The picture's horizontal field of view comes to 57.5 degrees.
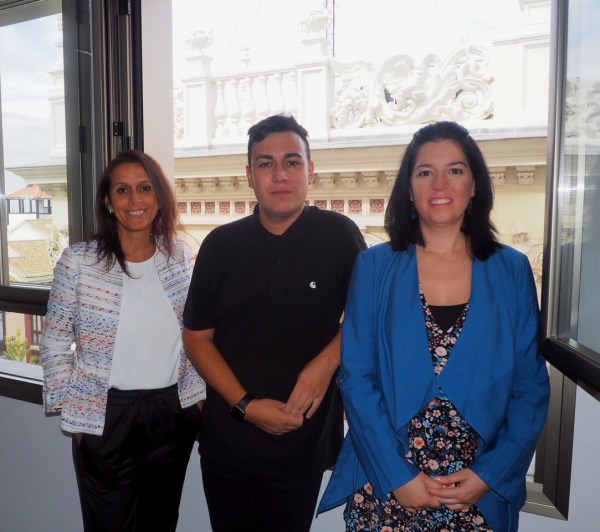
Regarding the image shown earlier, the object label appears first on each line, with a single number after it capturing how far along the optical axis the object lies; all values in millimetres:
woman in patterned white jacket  1330
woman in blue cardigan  993
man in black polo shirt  1209
